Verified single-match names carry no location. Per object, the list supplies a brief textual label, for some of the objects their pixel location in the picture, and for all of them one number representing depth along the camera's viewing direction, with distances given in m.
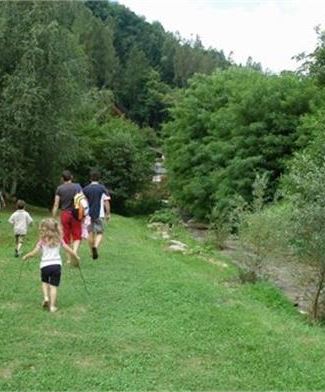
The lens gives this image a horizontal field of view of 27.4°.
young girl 9.74
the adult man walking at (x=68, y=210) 13.23
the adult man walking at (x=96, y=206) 14.19
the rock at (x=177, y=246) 20.67
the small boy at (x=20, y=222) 15.66
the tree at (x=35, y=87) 26.36
